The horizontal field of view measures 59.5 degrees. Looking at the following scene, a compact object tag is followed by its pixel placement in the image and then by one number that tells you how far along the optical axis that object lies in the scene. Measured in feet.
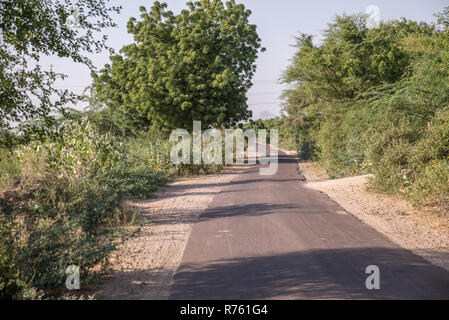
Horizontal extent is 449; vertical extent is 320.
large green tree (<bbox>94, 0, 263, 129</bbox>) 88.43
